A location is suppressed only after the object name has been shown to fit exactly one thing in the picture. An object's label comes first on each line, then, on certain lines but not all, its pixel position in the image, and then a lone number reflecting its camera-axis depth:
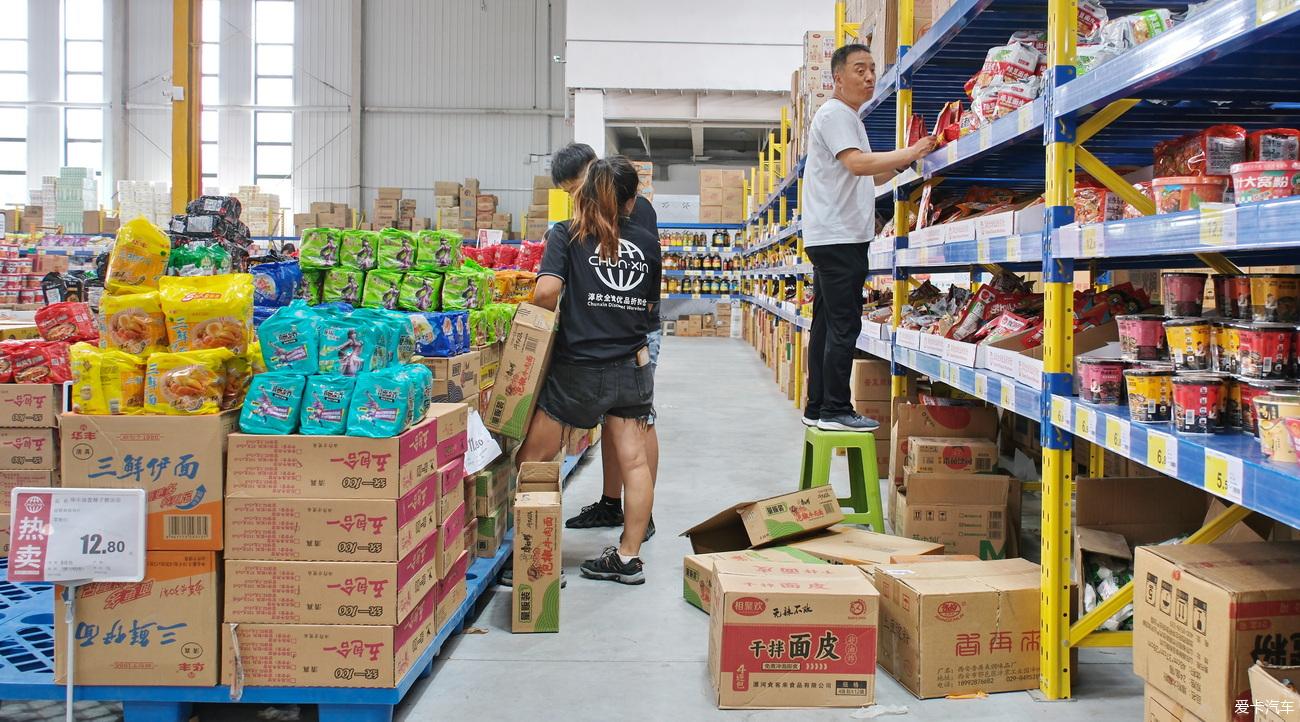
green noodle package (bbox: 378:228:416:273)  3.51
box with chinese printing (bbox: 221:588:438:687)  2.21
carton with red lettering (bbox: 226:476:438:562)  2.20
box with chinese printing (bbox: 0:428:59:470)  3.39
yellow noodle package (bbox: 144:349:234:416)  2.20
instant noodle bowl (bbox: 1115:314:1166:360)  2.21
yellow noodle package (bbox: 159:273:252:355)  2.31
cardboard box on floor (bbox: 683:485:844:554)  3.15
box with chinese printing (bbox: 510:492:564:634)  2.84
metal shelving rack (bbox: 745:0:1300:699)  1.66
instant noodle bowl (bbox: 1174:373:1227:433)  1.89
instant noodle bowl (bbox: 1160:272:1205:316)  2.07
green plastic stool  3.55
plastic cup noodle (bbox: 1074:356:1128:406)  2.27
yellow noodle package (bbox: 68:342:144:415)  2.20
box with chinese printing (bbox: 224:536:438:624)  2.21
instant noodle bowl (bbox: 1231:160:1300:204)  1.68
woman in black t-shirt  3.32
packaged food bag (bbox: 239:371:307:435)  2.23
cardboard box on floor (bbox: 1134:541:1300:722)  1.68
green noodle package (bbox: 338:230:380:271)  3.45
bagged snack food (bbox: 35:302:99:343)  3.69
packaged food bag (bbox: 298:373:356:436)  2.23
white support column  14.31
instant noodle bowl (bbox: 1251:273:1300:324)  1.84
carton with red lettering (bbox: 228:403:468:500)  2.21
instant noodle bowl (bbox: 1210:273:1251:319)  1.98
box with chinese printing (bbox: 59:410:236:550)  2.20
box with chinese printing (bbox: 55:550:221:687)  2.21
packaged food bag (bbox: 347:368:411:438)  2.22
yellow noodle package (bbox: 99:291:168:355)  2.32
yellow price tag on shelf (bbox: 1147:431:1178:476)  1.87
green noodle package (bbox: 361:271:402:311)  3.43
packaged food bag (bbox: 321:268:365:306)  3.40
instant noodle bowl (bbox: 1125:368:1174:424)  2.02
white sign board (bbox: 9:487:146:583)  2.16
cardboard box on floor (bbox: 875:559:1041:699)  2.41
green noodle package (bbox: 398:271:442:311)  3.46
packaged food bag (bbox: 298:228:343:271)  3.34
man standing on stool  3.69
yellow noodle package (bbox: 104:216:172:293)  2.47
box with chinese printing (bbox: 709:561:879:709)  2.34
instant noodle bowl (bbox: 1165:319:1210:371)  2.00
